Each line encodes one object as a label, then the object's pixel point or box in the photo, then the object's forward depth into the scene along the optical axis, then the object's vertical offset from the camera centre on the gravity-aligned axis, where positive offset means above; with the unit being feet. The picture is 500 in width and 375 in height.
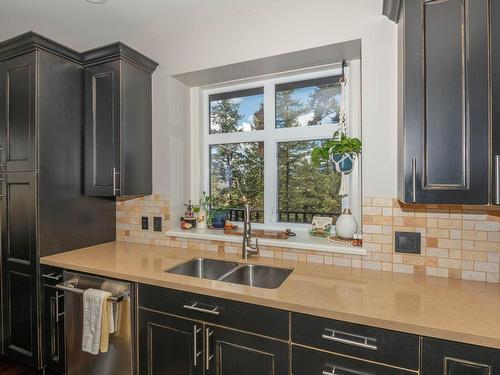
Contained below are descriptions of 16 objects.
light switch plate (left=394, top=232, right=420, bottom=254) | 5.10 -1.00
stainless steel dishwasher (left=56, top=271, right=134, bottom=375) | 5.21 -2.69
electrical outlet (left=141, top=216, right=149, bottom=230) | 7.68 -0.95
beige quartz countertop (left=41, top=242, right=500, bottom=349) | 3.40 -1.59
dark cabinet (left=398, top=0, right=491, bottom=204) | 3.79 +1.15
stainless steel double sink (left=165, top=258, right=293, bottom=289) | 5.68 -1.76
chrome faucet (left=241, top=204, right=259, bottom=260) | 6.15 -1.14
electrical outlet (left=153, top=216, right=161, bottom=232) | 7.52 -0.94
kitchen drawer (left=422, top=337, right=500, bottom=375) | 3.14 -1.93
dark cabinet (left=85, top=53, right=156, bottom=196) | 6.66 +1.39
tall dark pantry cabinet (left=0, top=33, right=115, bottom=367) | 6.15 +0.34
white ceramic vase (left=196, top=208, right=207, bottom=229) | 7.70 -0.88
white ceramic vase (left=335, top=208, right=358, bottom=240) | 5.86 -0.81
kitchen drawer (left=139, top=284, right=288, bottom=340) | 4.12 -1.92
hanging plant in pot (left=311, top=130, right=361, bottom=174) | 5.83 +0.71
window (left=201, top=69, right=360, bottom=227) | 6.91 +1.06
